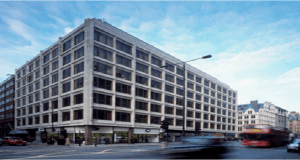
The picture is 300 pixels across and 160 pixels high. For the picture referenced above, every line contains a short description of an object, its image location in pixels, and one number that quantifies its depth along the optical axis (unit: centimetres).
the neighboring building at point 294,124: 17900
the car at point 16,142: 3959
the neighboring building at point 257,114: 12142
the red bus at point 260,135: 3088
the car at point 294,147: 2462
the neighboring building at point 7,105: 7681
